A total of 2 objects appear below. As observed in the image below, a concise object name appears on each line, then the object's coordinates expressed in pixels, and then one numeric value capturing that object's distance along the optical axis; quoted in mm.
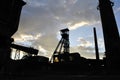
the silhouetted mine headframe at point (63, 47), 31812
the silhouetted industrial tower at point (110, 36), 22469
